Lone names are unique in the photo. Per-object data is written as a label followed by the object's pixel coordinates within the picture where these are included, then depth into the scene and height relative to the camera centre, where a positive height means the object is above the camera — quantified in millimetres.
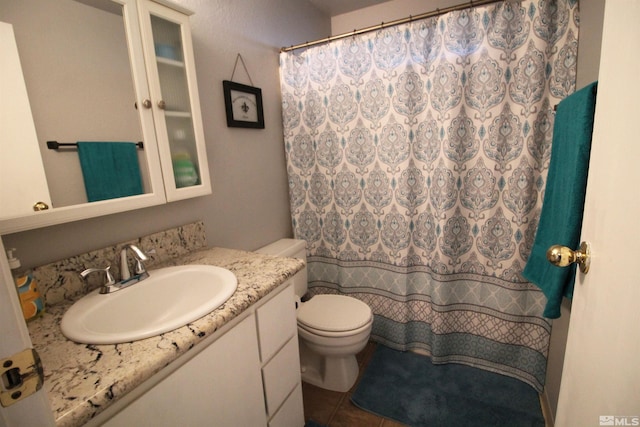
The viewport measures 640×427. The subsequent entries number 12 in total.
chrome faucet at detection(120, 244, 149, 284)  1033 -333
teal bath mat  1411 -1242
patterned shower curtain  1367 -58
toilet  1495 -857
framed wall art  1525 +332
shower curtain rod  1370 +694
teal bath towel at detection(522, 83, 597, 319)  864 -151
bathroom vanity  597 -477
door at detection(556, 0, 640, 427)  454 -179
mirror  840 +303
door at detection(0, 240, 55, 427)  330 -187
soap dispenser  822 -320
